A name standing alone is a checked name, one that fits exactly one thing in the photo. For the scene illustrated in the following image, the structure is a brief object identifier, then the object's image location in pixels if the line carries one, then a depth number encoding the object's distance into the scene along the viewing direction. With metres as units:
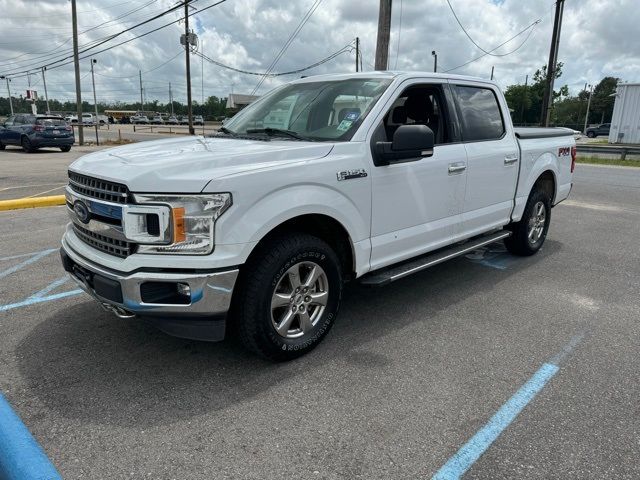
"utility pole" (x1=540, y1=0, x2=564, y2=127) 23.88
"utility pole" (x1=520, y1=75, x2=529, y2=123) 78.38
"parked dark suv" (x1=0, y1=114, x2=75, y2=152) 20.09
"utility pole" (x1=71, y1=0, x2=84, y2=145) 23.87
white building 36.53
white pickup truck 2.81
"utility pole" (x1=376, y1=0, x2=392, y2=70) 13.28
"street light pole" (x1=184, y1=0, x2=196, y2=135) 28.57
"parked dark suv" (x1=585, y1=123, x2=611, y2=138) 53.94
